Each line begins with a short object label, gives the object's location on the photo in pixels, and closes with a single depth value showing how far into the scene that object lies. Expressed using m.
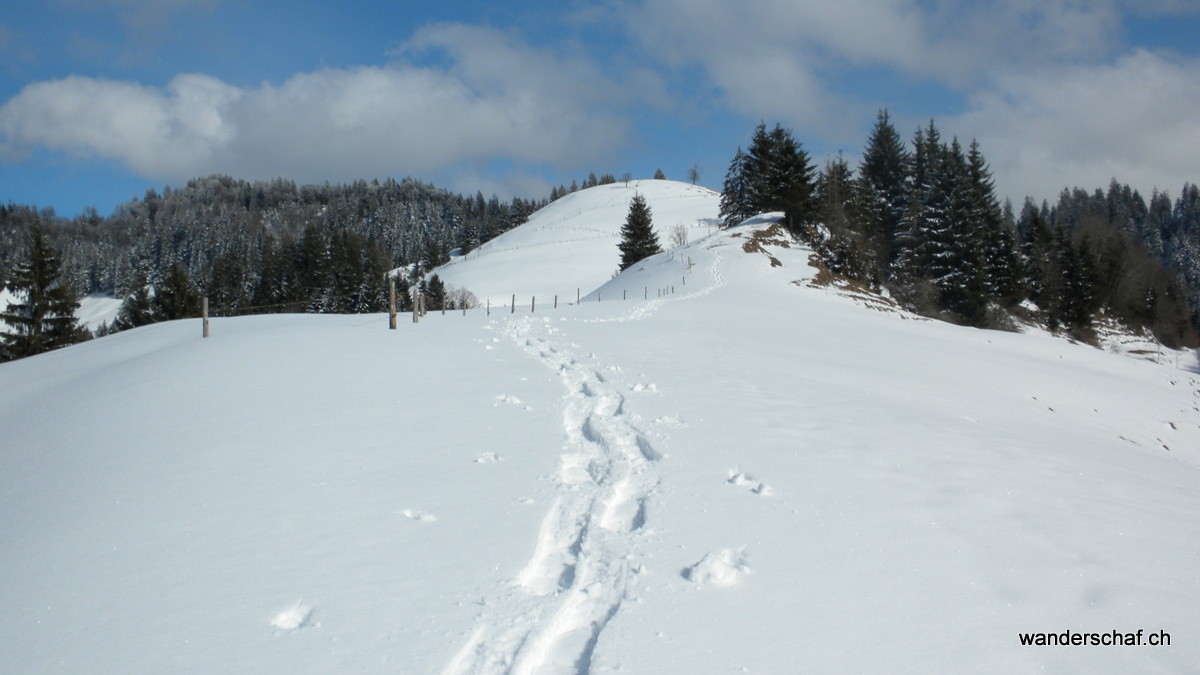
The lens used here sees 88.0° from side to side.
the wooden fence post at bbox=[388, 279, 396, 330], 19.64
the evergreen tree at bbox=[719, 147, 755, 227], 61.50
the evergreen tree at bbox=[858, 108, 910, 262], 55.41
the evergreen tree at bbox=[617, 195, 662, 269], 57.62
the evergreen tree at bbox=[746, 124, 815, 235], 49.72
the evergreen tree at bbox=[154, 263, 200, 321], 46.22
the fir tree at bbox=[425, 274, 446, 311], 62.31
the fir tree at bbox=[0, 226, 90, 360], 32.34
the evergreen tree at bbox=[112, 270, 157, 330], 46.75
